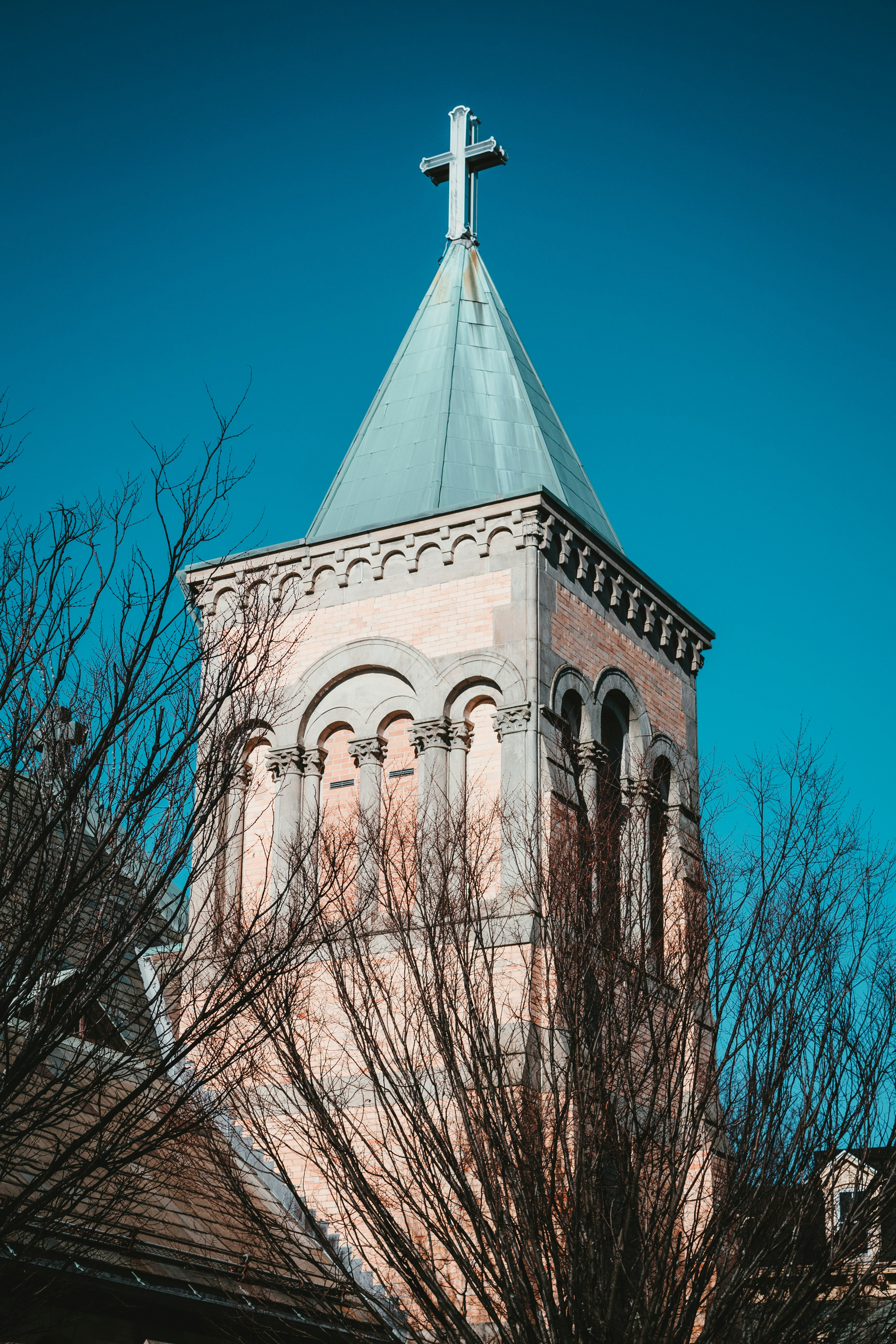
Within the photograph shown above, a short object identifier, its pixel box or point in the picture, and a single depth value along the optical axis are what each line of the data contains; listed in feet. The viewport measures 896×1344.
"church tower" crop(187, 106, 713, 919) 80.38
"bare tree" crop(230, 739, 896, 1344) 50.11
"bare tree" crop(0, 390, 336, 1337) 33.78
